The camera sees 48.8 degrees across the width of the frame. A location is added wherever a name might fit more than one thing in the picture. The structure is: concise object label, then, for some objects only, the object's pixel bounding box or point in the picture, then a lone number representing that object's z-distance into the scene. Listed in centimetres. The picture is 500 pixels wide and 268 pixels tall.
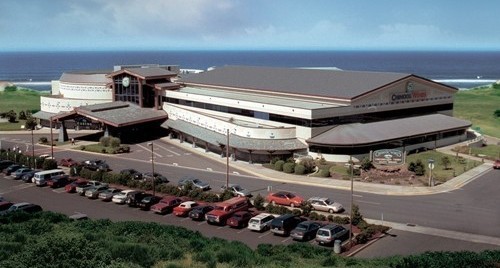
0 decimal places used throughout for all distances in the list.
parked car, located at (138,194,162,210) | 4934
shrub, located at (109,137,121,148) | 7762
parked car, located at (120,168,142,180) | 5904
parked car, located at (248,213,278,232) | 4262
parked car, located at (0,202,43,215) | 4602
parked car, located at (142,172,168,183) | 5717
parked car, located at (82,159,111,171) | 6438
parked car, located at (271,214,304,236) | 4147
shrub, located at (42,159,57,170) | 6438
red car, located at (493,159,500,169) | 6397
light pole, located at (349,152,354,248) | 3862
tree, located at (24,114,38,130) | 9235
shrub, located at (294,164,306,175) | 6202
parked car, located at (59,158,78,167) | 6632
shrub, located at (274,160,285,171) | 6397
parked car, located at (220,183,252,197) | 5238
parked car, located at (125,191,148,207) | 5000
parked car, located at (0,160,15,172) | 6575
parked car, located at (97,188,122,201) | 5256
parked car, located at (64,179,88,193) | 5600
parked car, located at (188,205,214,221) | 4590
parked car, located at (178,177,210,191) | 5500
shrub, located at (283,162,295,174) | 6275
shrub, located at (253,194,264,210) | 4822
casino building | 6819
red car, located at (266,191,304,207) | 4931
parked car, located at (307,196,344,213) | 4744
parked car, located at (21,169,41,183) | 6056
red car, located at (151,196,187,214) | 4806
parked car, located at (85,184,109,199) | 5338
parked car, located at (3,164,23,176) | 6350
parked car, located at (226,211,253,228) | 4366
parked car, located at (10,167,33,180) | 6175
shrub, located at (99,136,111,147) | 7869
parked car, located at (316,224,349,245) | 3916
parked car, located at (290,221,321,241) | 4042
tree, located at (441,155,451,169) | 6356
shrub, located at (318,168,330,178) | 6062
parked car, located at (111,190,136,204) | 5134
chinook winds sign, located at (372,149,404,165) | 6309
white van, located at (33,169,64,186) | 5869
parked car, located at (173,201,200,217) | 4716
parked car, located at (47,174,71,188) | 5795
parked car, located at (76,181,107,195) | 5460
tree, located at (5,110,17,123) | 10419
